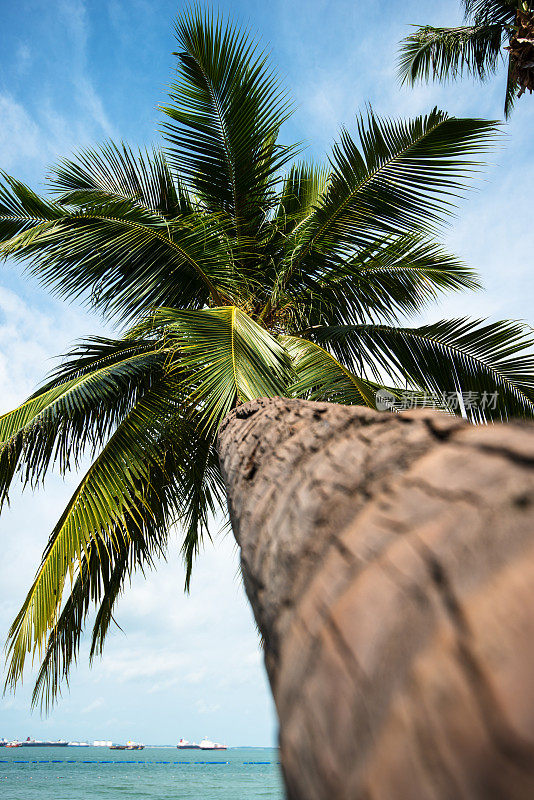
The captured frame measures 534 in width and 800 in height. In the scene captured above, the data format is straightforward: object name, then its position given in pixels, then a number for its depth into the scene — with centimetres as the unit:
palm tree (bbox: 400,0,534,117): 955
